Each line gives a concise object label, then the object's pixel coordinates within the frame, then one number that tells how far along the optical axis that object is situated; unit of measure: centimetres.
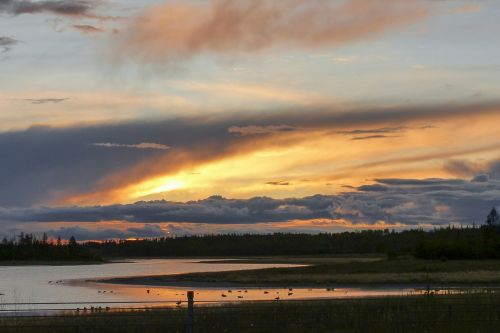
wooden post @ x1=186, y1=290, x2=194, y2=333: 2008
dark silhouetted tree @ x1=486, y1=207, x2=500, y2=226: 19912
